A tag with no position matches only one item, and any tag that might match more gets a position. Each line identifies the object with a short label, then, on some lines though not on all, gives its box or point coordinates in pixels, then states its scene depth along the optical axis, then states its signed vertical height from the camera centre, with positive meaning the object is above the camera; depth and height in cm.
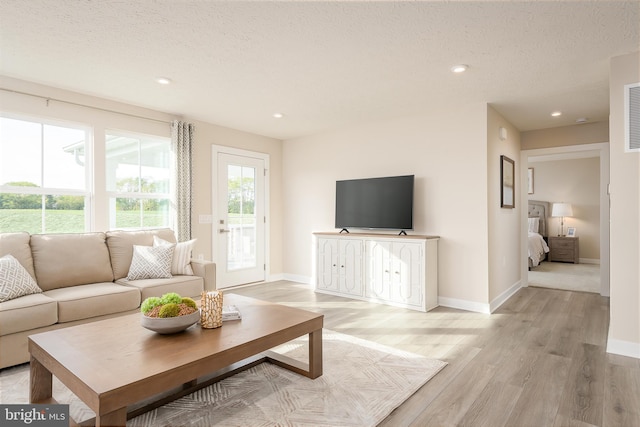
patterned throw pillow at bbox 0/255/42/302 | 267 -52
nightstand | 769 -81
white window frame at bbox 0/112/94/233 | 346 +41
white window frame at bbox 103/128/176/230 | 414 +23
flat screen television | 456 +14
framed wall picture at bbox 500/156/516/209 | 454 +40
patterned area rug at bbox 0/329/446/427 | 194 -113
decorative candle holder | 215 -60
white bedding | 696 -74
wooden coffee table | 147 -70
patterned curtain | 459 +54
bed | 705 -42
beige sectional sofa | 256 -66
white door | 524 -11
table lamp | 780 +5
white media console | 416 -71
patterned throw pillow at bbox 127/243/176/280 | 355 -51
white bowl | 195 -61
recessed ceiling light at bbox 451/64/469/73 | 309 +128
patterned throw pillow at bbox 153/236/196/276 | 380 -48
